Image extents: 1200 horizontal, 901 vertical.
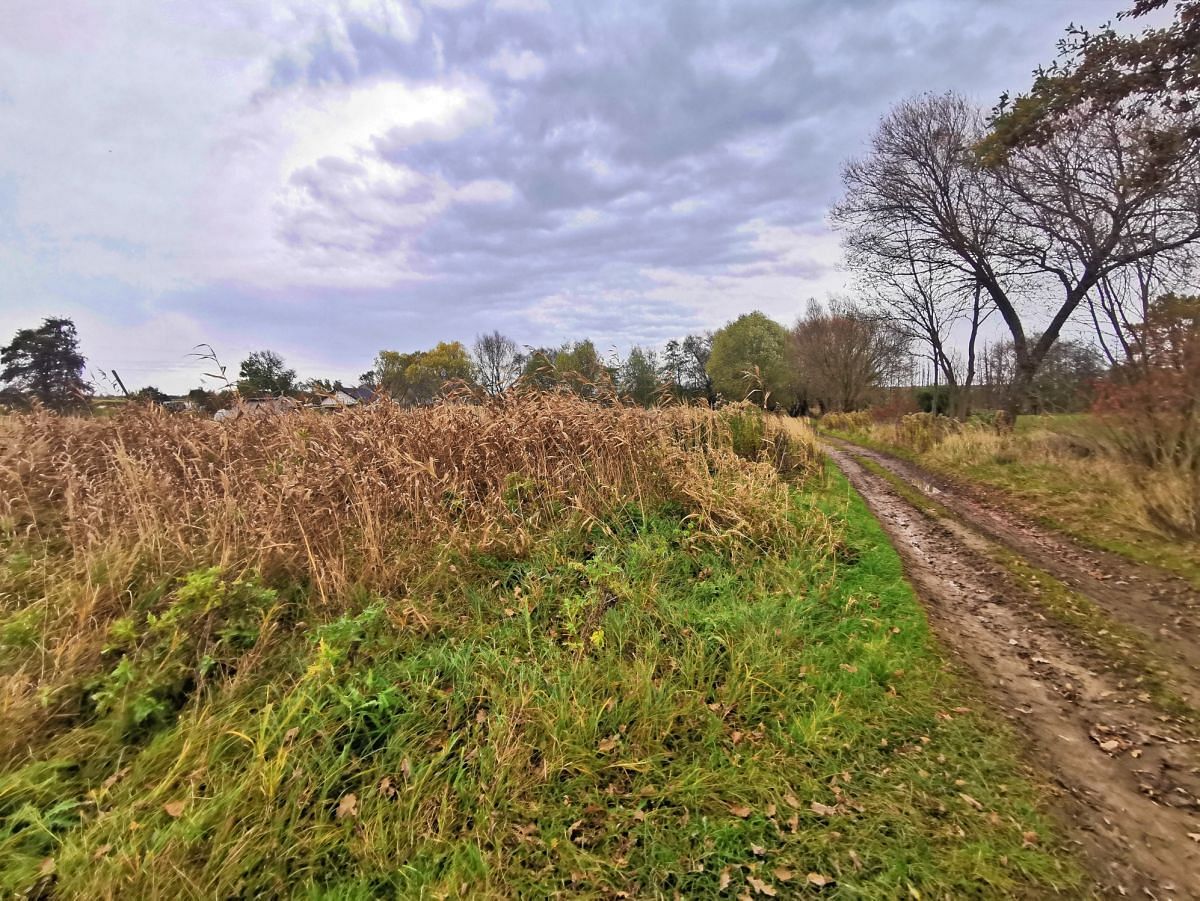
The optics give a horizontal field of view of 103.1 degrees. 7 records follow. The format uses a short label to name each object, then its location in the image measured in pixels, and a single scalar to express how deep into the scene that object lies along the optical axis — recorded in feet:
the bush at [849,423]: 80.63
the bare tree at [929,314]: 58.95
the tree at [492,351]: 191.62
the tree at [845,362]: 122.78
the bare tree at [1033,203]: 33.91
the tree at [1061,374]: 40.26
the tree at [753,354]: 140.70
